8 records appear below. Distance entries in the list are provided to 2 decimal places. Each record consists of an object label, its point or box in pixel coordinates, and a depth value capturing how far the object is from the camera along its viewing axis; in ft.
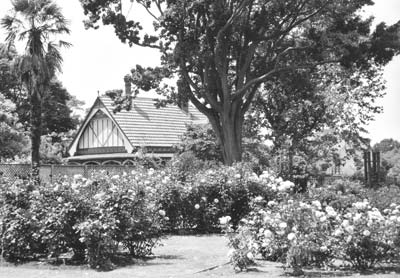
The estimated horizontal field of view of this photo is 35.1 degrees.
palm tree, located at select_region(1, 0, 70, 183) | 98.07
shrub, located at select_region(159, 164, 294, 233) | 54.70
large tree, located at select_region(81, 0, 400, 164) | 84.89
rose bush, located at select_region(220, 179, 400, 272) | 31.14
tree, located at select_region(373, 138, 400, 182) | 220.43
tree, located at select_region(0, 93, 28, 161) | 134.82
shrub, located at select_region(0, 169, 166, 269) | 34.58
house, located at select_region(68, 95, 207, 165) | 152.46
